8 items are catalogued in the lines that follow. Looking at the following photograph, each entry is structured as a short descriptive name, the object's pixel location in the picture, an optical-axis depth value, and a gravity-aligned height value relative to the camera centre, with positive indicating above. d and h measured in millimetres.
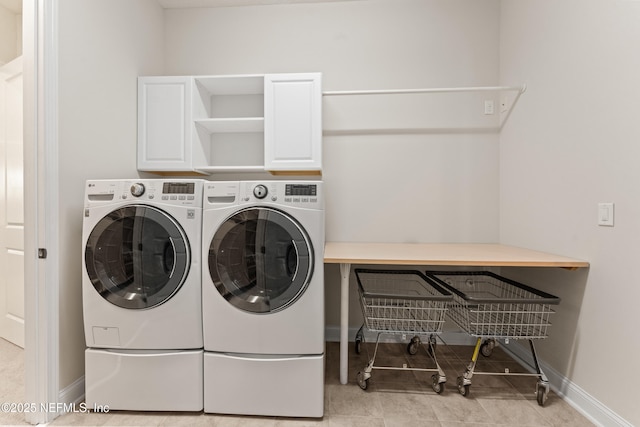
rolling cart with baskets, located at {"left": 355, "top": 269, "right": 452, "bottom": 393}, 1695 -651
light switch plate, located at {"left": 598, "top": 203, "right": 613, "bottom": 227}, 1418 -7
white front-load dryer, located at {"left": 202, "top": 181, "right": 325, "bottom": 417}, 1528 -472
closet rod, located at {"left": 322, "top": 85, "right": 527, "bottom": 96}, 2072 +885
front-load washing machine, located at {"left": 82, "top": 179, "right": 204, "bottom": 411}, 1553 -466
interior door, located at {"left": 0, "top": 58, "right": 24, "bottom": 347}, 2174 +39
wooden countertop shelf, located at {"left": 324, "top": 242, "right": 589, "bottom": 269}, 1568 -267
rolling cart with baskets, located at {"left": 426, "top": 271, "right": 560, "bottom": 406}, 1617 -645
